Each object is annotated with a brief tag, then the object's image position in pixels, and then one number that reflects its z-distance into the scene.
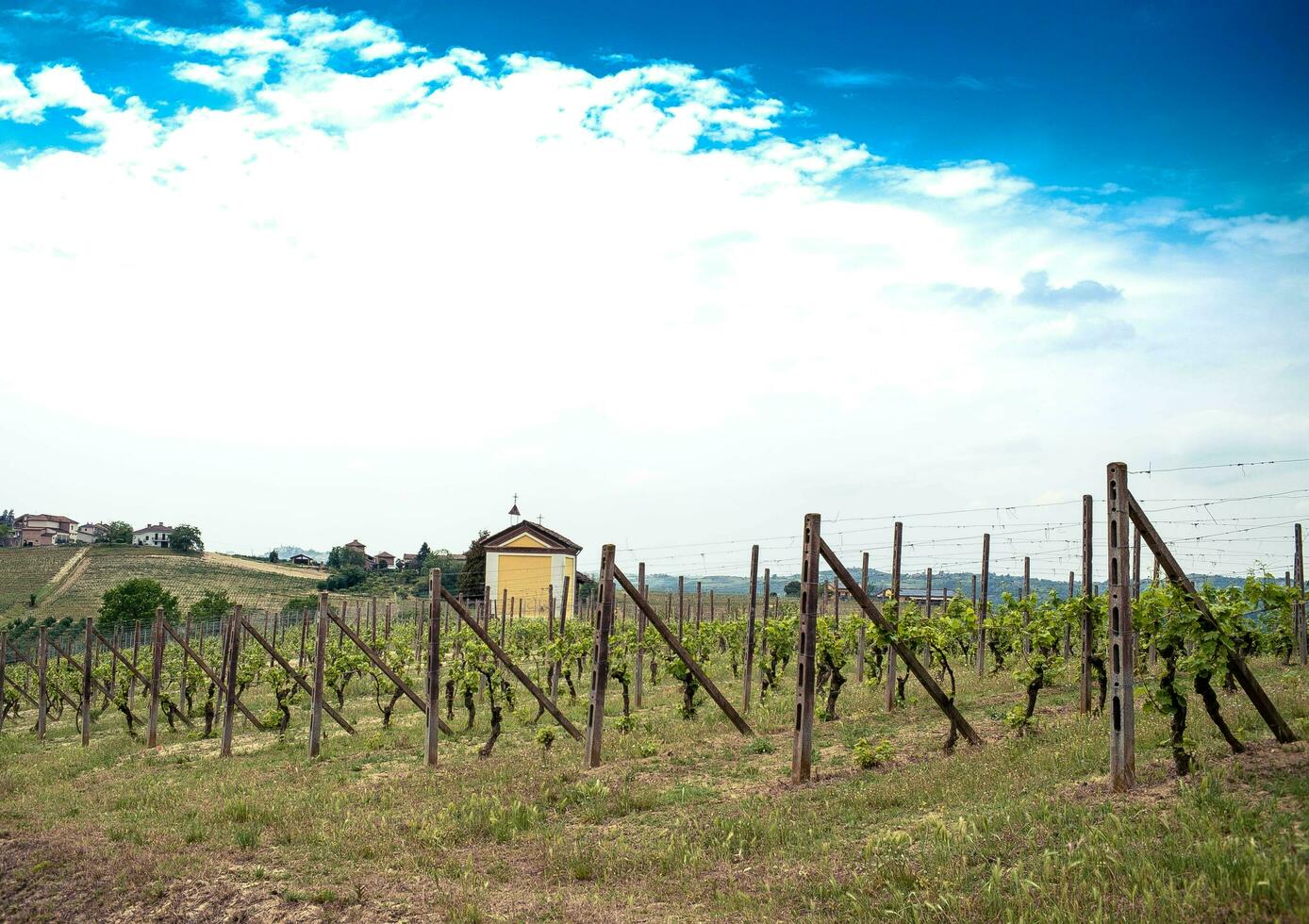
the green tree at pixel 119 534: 112.88
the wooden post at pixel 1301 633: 16.70
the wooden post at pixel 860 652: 19.12
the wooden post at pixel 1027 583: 20.40
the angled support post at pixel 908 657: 9.77
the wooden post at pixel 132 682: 24.07
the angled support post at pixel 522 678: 12.97
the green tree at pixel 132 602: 55.16
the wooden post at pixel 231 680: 16.28
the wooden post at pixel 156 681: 18.23
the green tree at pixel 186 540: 106.81
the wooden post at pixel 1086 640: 11.94
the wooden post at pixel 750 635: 16.65
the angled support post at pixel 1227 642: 7.50
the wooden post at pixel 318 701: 15.11
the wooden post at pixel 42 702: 21.92
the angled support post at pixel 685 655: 12.06
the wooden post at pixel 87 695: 19.95
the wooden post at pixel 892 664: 14.37
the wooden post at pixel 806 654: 9.80
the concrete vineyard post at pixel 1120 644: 7.39
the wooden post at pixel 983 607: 18.72
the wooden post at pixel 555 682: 17.40
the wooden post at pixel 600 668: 11.90
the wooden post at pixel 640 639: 18.56
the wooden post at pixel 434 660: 13.39
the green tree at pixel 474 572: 63.88
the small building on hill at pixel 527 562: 60.09
